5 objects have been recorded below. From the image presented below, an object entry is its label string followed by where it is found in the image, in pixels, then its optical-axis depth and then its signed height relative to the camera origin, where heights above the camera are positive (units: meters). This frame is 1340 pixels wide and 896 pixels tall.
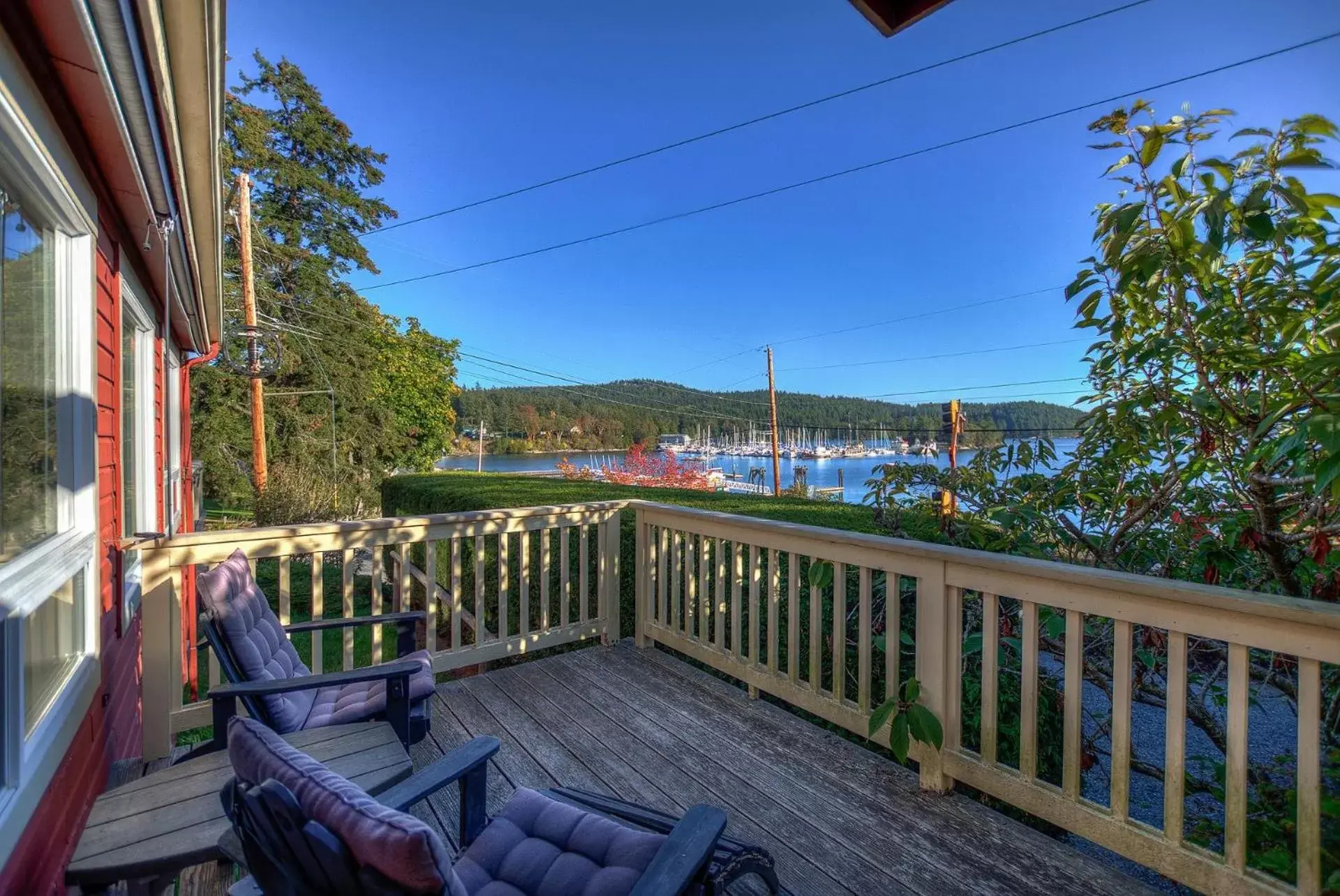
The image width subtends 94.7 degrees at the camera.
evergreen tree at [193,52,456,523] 14.31 +3.72
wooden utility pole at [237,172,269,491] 10.71 +2.31
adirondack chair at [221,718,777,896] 0.88 -0.75
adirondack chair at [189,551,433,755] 1.99 -0.79
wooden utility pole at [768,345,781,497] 19.69 -0.93
